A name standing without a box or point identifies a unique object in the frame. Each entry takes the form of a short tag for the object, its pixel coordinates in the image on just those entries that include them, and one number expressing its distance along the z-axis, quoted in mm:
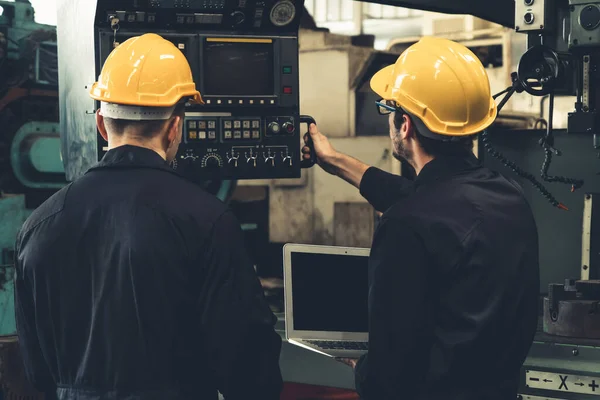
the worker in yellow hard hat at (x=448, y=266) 2706
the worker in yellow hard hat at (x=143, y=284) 2694
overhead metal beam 3795
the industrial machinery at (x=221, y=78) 3358
